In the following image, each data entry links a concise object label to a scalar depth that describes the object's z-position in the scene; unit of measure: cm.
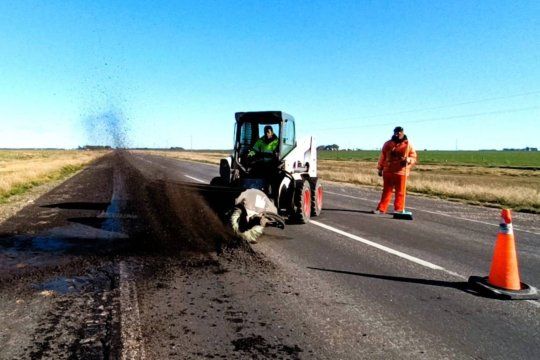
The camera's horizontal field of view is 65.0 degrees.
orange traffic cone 462
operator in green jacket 914
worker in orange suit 1059
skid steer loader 860
